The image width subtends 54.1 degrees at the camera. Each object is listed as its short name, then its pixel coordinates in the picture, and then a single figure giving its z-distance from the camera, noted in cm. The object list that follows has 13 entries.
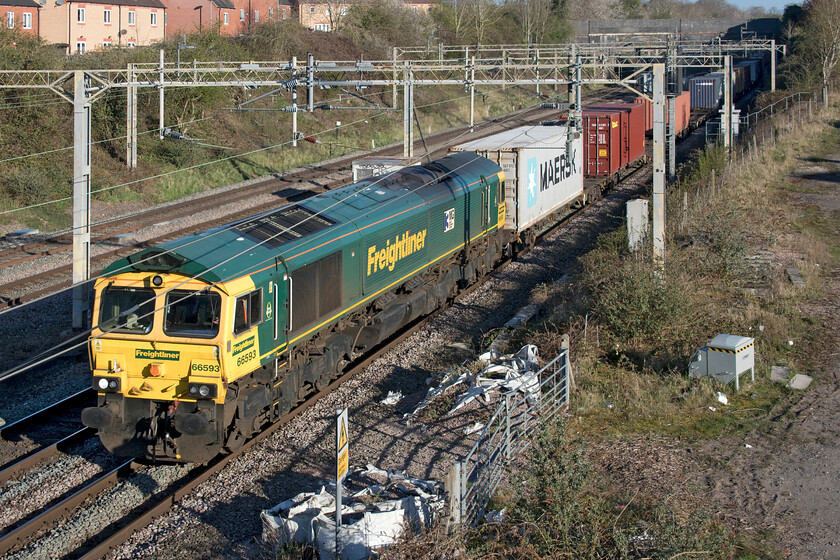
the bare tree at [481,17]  7352
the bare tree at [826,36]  5528
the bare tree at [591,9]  11425
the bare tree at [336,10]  6884
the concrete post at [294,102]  2422
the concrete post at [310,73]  2376
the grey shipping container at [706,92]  5638
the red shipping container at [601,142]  3011
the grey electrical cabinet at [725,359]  1262
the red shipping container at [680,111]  4041
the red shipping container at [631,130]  3288
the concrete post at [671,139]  3137
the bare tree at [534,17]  8231
